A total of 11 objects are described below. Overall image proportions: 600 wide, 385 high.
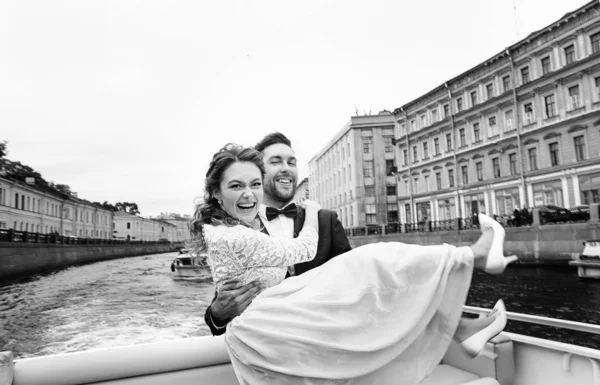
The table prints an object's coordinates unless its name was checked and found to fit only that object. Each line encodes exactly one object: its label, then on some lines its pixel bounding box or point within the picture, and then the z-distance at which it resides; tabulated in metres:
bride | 1.52
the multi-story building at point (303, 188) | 32.72
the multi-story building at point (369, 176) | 42.33
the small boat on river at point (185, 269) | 22.31
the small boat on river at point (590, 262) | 12.98
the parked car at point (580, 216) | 17.91
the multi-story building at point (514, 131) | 23.62
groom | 2.31
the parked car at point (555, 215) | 18.86
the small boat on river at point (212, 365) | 1.78
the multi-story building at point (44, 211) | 37.12
